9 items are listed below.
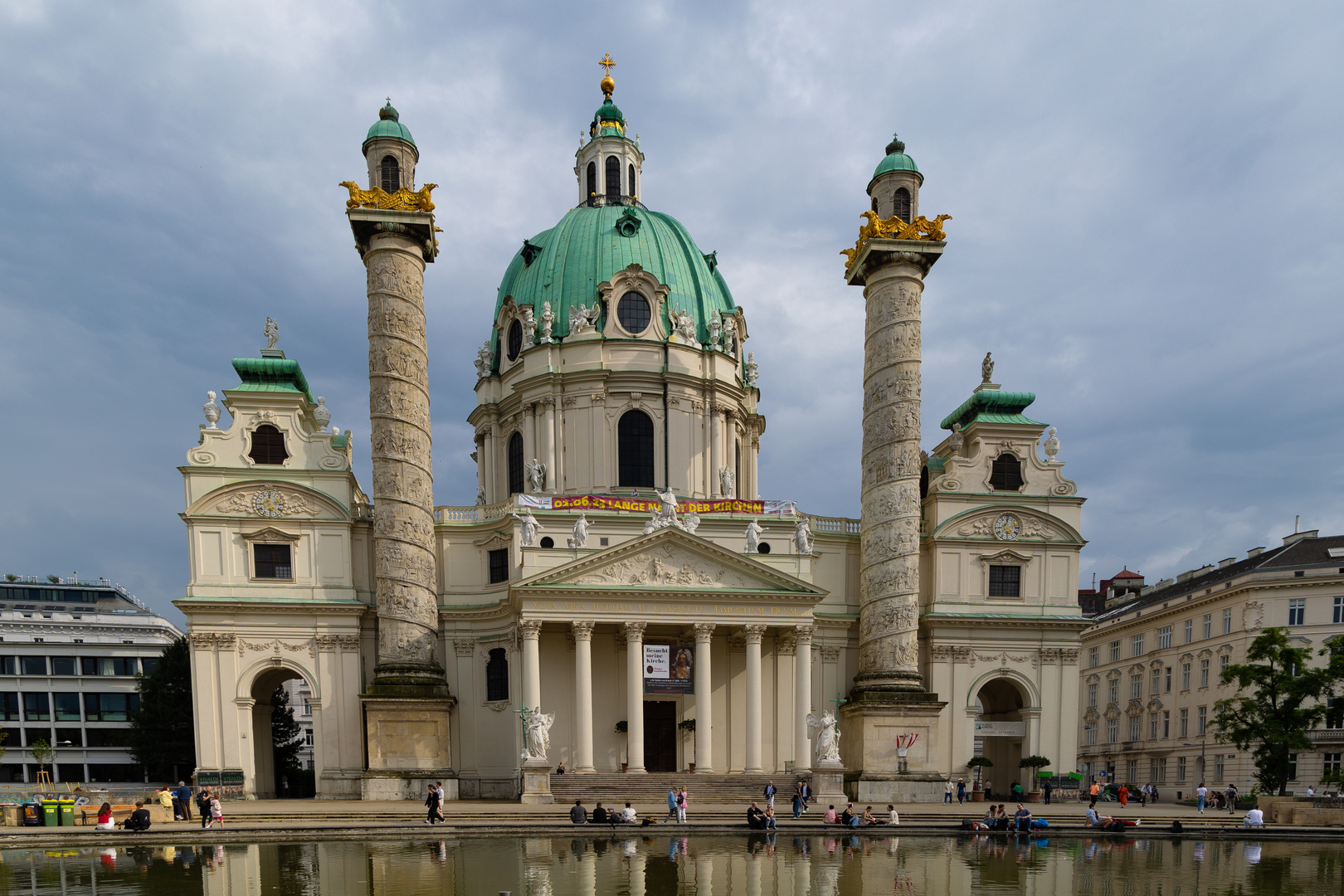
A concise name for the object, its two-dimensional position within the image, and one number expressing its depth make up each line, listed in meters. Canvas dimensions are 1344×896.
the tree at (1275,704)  39.06
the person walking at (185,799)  31.89
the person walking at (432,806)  29.27
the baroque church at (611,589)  40.69
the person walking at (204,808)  29.39
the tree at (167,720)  53.69
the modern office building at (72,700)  72.44
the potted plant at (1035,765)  44.12
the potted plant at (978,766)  43.09
